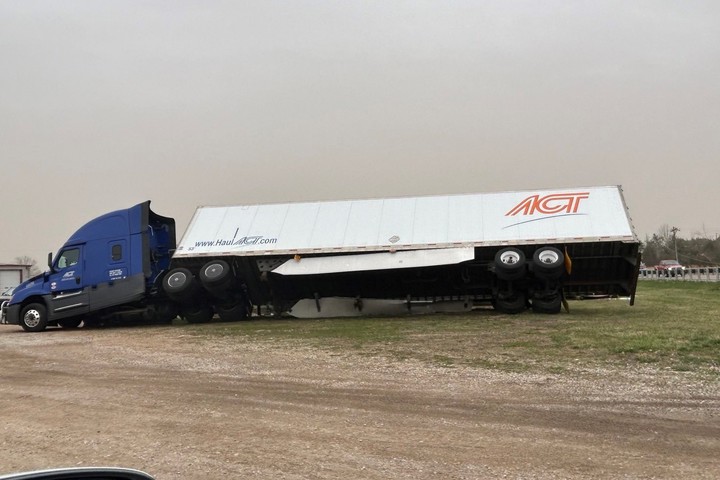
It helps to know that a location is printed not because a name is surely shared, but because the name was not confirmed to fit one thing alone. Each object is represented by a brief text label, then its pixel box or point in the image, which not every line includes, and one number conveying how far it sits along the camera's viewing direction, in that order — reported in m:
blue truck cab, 20.69
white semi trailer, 18.28
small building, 39.84
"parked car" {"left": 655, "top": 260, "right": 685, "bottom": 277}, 52.83
